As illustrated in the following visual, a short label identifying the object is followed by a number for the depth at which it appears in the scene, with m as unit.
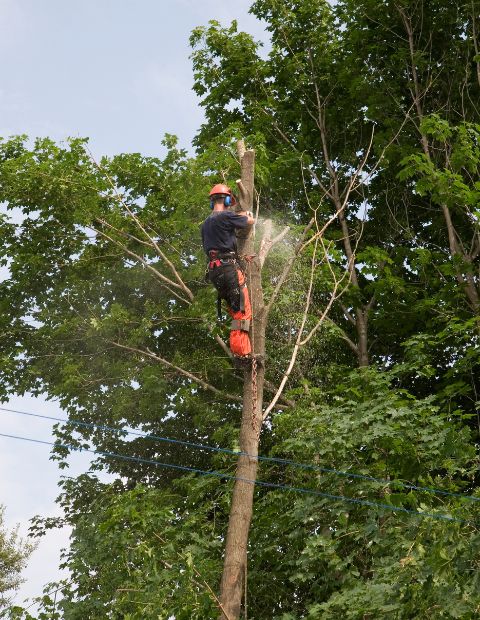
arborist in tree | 15.27
